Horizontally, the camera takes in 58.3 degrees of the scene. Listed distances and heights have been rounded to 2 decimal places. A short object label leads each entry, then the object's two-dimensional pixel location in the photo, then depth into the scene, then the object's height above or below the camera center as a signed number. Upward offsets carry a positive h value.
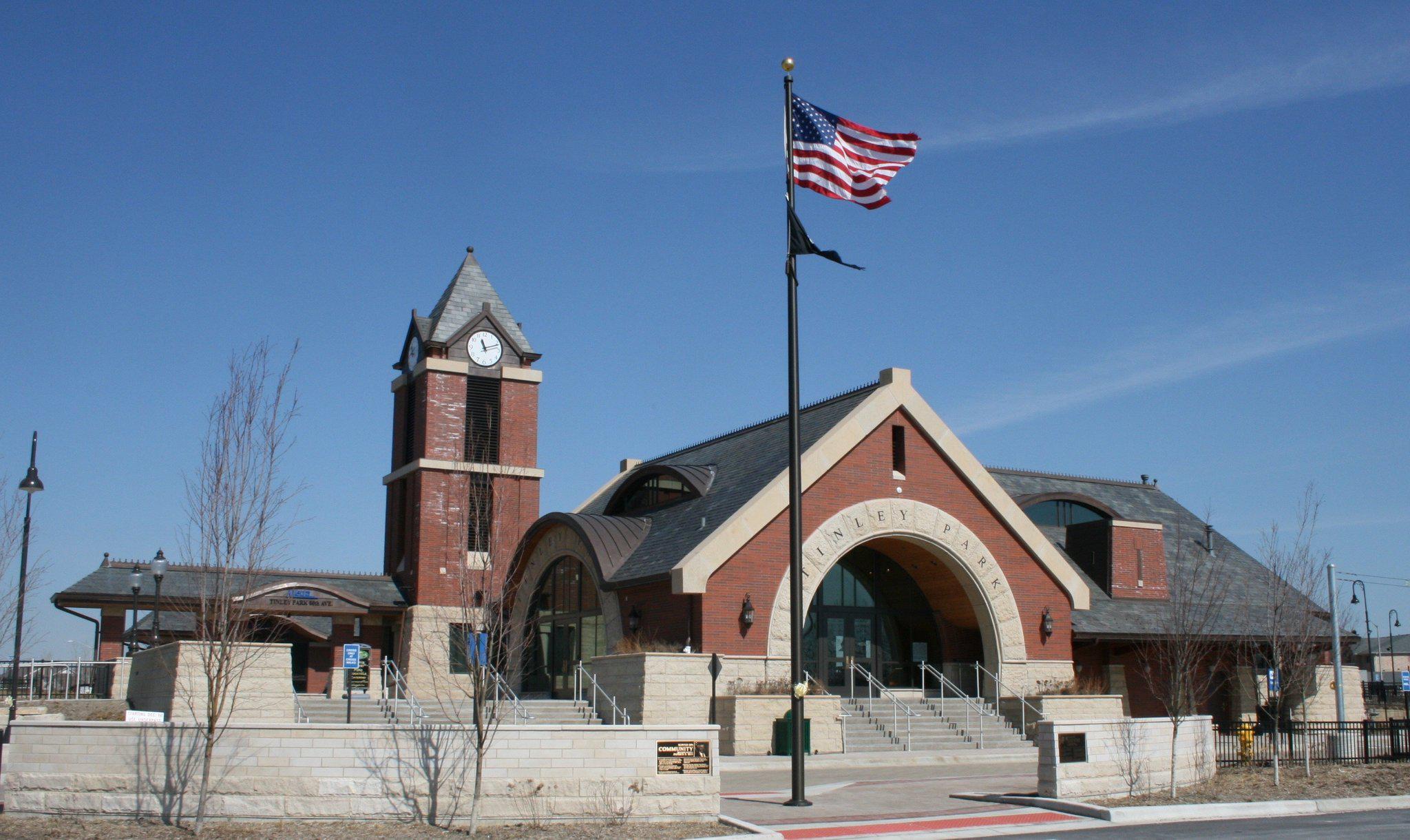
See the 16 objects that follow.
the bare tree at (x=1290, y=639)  27.02 +0.09
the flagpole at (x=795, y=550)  17.84 +1.27
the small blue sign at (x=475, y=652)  17.14 -0.22
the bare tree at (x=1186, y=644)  22.52 -0.05
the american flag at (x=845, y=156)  19.97 +7.63
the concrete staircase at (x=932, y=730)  28.70 -2.09
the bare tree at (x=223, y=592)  15.80 +0.54
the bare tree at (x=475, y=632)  16.33 +0.09
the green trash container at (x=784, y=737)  26.86 -2.07
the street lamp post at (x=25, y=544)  24.80 +1.70
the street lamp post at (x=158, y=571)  27.30 +1.31
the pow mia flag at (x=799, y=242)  19.22 +5.97
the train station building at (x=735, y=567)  29.86 +1.93
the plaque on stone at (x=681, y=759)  16.84 -1.60
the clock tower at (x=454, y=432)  39.94 +6.56
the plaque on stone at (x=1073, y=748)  19.03 -1.60
